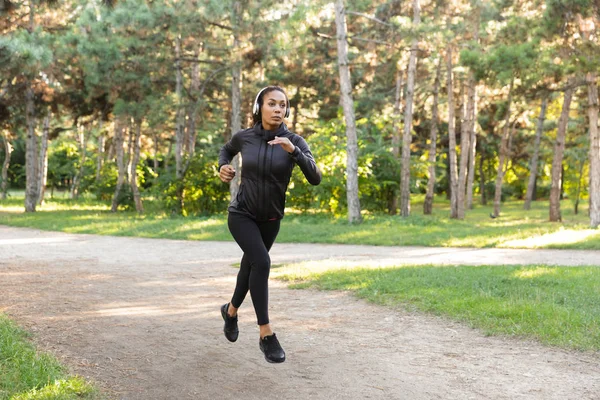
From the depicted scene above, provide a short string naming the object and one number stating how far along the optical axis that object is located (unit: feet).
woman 16.29
